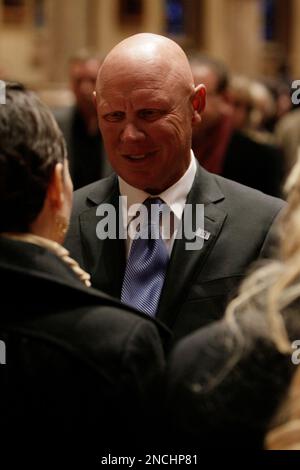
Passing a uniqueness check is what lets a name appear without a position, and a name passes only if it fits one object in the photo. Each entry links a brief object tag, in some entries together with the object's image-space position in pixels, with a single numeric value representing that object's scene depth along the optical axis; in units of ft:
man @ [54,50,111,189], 28.01
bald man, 13.56
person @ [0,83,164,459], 9.25
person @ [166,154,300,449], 8.67
